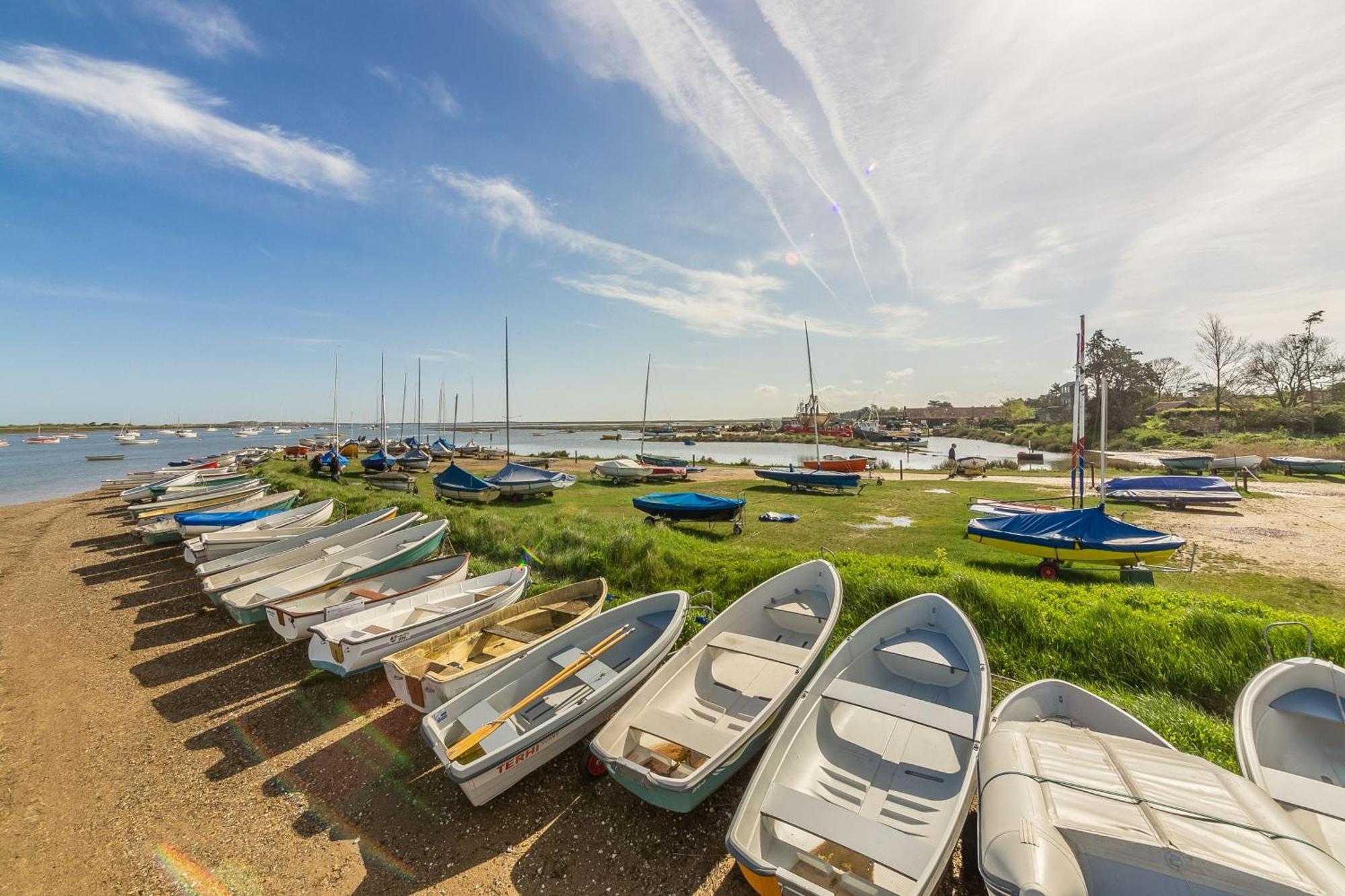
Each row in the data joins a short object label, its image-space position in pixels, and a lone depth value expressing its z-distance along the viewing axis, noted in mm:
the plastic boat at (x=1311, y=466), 26859
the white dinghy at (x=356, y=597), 7594
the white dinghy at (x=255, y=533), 11661
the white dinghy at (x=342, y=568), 8693
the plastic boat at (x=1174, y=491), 18766
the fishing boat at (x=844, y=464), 30844
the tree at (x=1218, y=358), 49438
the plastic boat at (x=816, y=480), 25609
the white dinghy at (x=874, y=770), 3541
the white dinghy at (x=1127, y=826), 2703
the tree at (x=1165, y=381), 65125
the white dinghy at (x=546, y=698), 4812
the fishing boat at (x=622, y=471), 29844
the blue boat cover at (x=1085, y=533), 11320
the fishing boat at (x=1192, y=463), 27453
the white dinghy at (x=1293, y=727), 3965
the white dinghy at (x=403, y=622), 6637
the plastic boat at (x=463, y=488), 23609
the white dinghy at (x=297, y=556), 9711
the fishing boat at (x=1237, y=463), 26891
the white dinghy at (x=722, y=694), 4398
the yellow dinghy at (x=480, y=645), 5785
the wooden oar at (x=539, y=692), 4887
